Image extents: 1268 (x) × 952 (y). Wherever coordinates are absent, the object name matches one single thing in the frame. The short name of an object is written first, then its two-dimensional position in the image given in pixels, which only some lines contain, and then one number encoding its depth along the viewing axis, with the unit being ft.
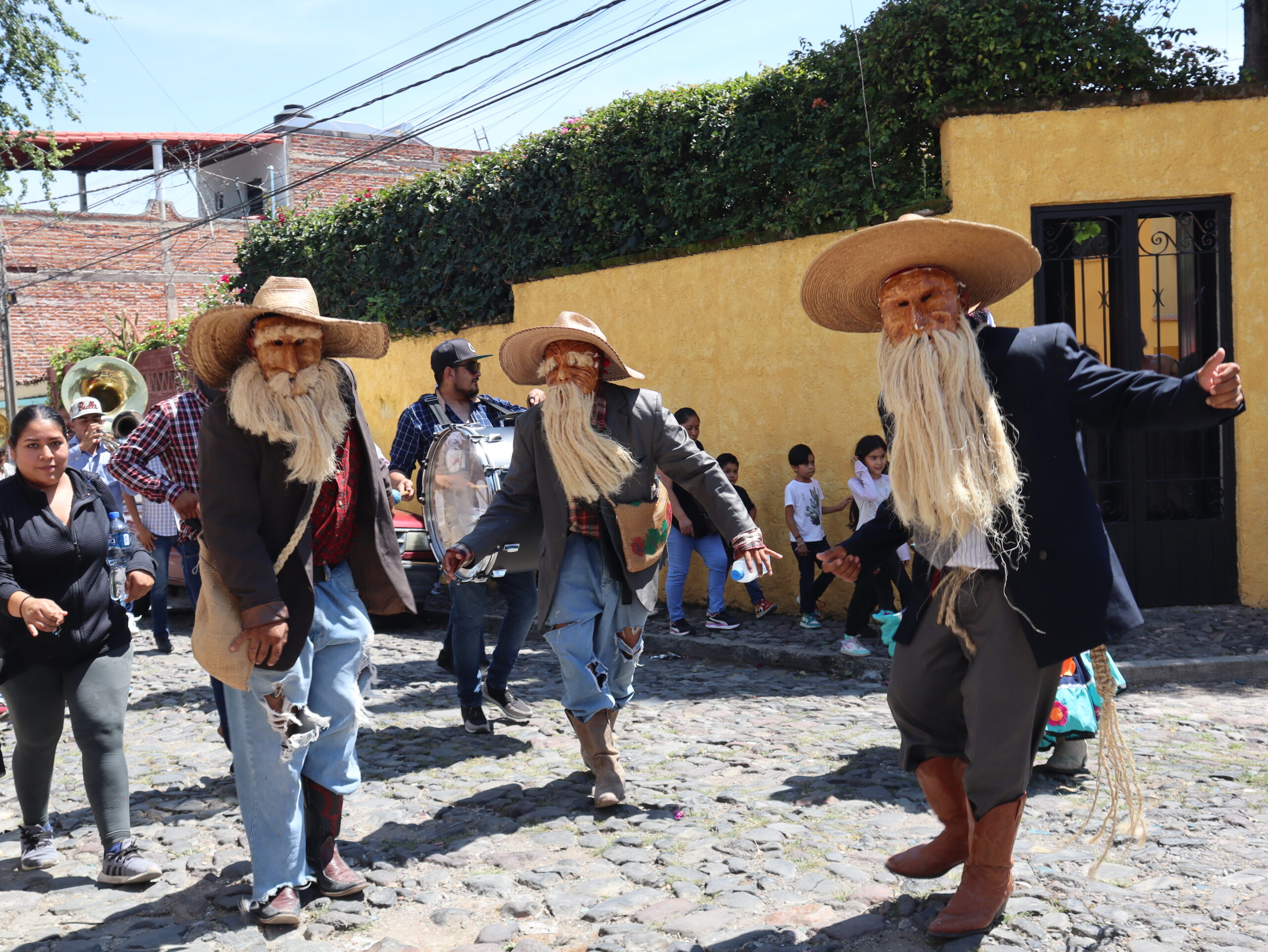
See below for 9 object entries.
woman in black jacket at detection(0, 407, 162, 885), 14.14
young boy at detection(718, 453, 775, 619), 31.68
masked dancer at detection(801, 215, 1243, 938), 10.78
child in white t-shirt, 30.76
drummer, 20.56
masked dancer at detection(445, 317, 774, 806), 16.05
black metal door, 30.45
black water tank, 92.63
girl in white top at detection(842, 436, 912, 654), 27.17
